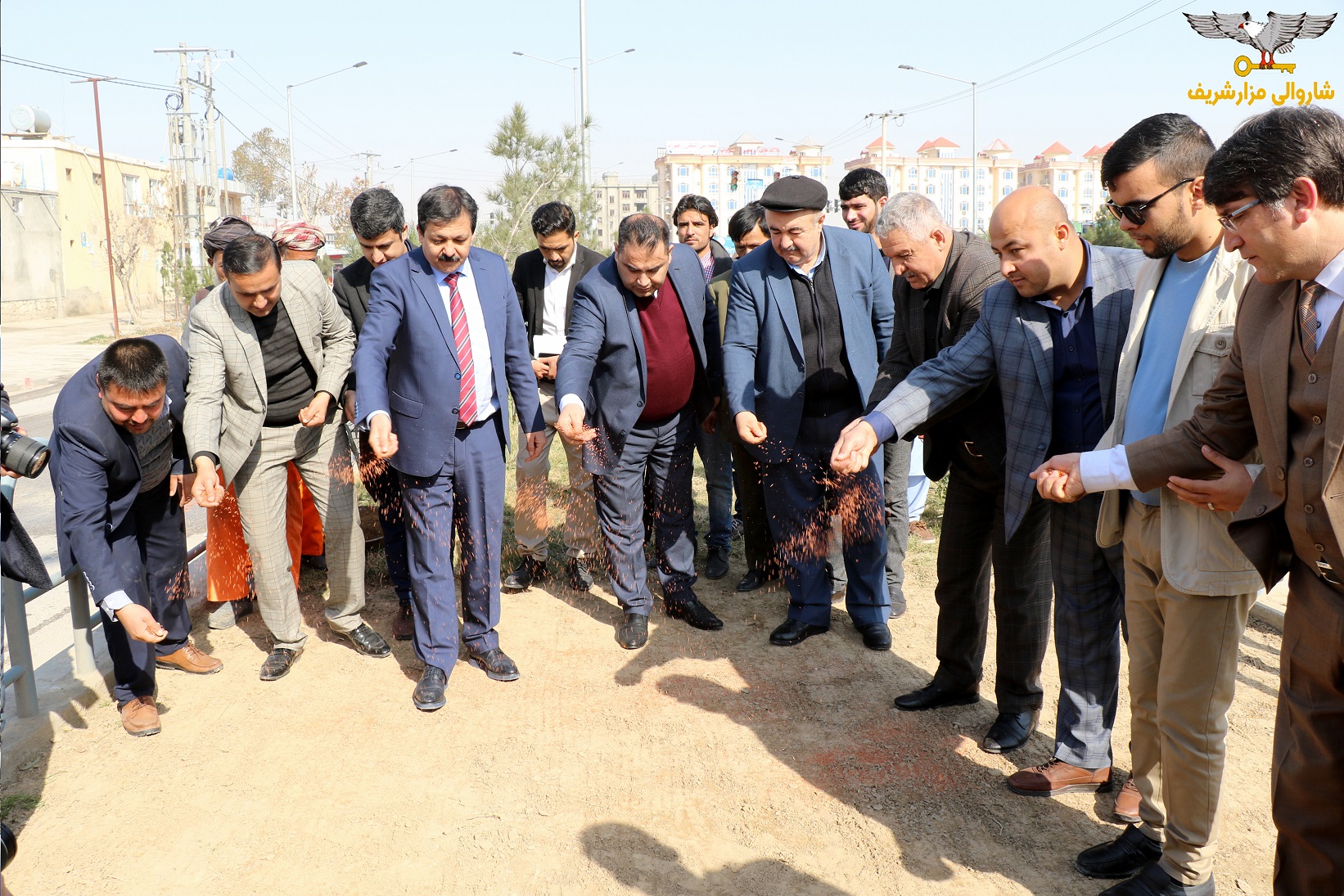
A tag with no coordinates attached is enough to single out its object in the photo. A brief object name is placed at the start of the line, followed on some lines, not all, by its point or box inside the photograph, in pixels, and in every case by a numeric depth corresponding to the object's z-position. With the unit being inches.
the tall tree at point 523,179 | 573.3
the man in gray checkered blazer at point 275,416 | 169.0
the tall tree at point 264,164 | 1561.3
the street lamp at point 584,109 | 604.4
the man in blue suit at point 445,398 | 163.9
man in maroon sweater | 184.5
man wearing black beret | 178.9
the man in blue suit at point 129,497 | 145.9
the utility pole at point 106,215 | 889.5
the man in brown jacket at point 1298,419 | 77.1
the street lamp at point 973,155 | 1380.8
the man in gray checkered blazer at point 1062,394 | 121.6
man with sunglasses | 102.0
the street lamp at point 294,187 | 1181.5
